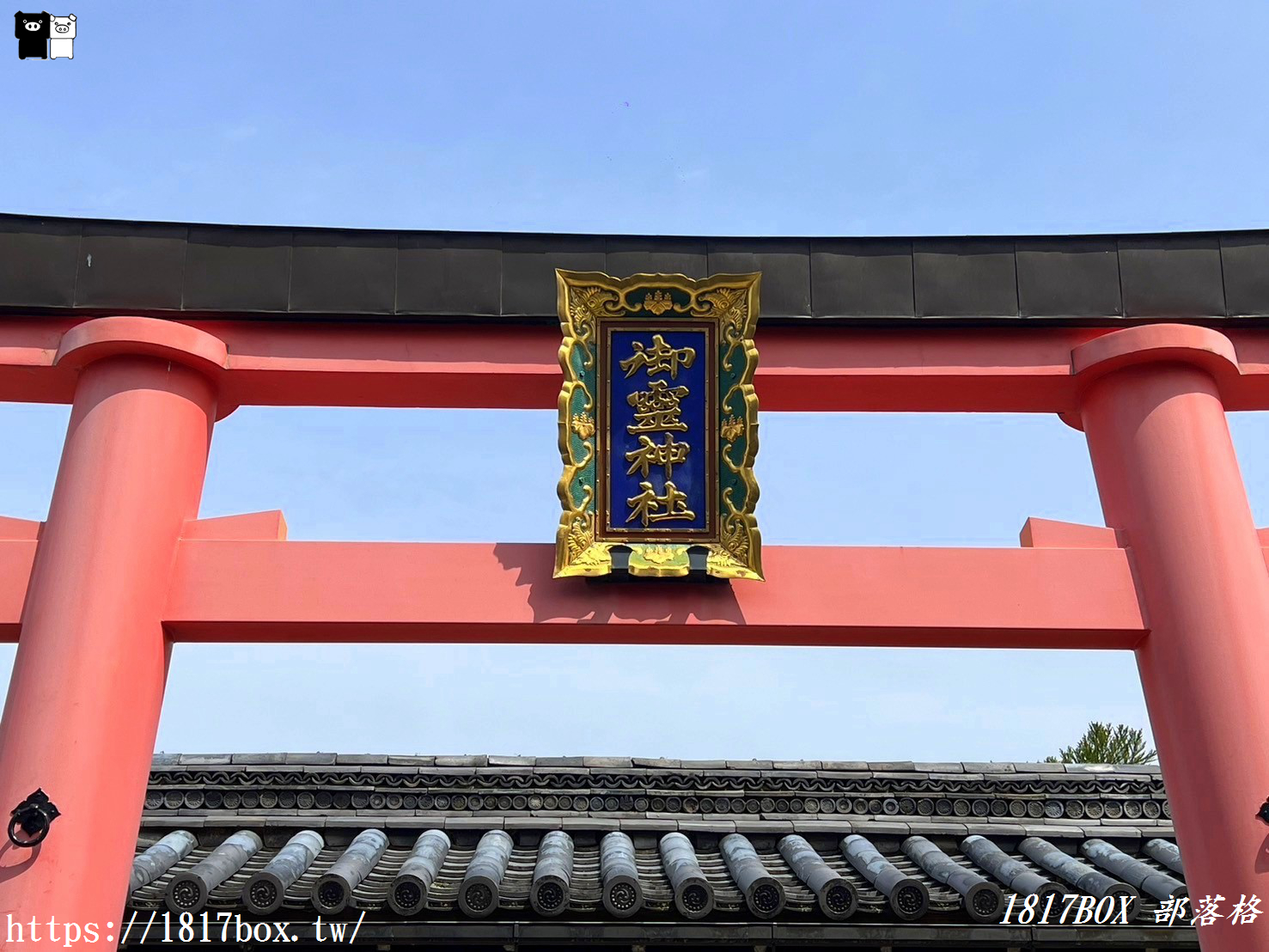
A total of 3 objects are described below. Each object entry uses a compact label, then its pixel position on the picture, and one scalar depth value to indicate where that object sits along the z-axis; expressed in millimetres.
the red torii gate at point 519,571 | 5039
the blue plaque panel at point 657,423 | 5500
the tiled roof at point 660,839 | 6160
